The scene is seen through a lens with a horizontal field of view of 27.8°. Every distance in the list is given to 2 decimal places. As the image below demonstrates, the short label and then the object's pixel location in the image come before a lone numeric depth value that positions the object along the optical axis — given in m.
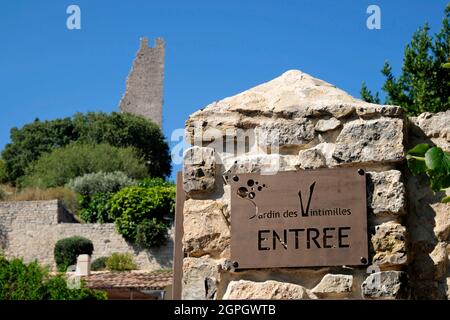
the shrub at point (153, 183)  31.12
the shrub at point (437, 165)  3.47
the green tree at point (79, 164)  36.06
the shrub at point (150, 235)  27.97
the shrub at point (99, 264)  27.39
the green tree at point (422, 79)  13.18
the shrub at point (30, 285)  13.71
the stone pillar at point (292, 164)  3.96
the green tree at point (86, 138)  40.81
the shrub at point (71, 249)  28.08
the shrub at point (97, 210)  30.52
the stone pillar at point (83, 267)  23.84
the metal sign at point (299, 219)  4.00
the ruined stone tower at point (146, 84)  51.00
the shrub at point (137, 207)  28.64
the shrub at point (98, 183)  32.78
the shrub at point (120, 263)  27.14
